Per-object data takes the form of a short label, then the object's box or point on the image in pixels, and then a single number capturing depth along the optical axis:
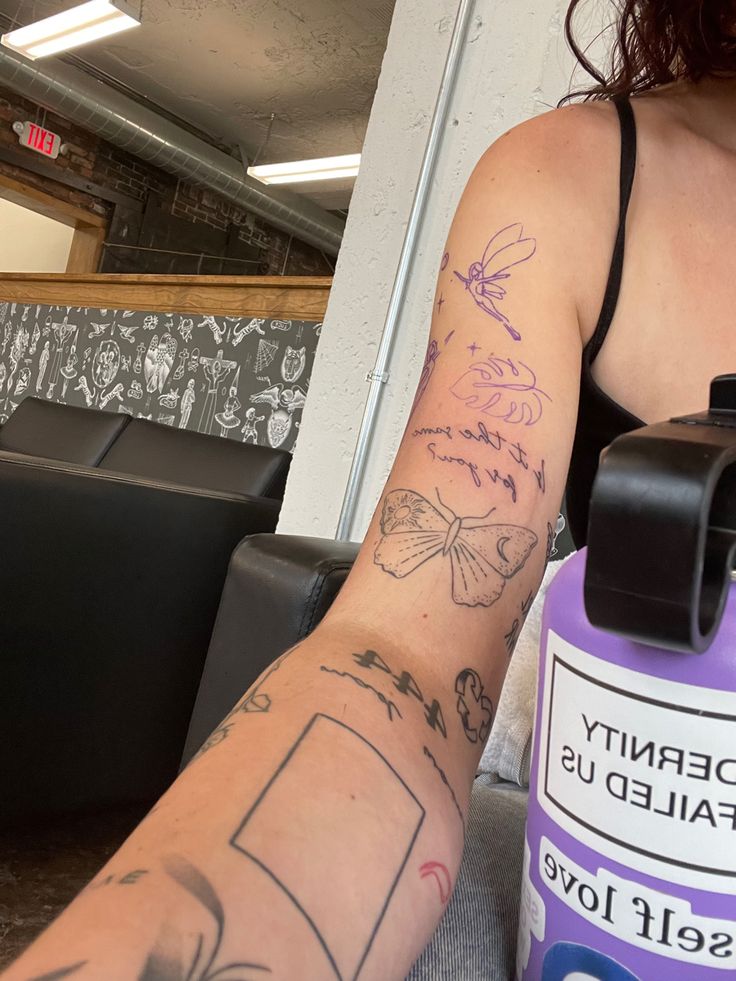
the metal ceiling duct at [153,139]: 6.86
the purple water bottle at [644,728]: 0.22
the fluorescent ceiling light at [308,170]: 6.44
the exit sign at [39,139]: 7.68
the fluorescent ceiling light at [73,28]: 5.05
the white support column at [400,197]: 1.47
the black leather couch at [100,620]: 1.38
